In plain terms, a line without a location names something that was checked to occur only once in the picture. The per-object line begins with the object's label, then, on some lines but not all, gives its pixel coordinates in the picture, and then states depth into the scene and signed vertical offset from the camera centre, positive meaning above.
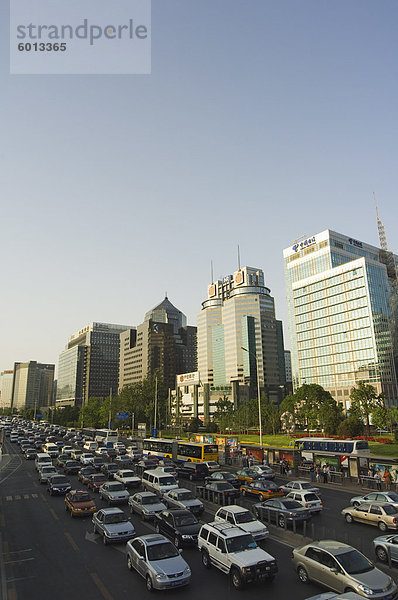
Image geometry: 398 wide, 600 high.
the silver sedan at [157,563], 14.70 -5.80
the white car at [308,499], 26.09 -6.13
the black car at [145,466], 42.62 -6.04
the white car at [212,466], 43.31 -6.36
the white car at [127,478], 35.88 -6.19
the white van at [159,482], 31.09 -5.82
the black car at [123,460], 50.17 -6.57
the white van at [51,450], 63.81 -6.21
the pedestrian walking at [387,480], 34.11 -6.49
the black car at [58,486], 34.03 -6.30
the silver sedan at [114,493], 29.23 -6.11
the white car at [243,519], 19.89 -5.68
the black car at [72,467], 46.03 -6.50
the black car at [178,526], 19.62 -5.88
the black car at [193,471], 41.03 -6.52
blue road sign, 107.71 -2.11
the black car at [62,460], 51.22 -6.31
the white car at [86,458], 50.81 -6.08
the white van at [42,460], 47.34 -6.03
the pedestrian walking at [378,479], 33.97 -6.49
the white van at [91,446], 67.09 -6.07
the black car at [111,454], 57.47 -6.53
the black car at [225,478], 34.31 -6.05
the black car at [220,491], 27.89 -5.86
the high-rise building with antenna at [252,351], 189.49 +24.85
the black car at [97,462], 47.06 -6.55
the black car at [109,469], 41.50 -6.19
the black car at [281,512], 22.83 -6.04
